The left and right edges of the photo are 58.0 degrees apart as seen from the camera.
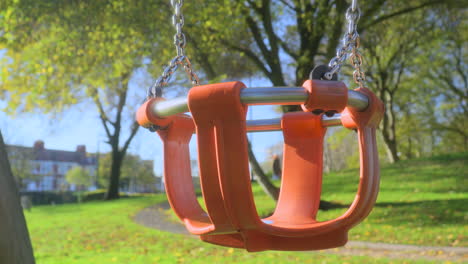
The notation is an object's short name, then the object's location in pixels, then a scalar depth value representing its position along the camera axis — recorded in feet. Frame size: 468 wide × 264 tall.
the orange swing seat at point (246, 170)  4.40
